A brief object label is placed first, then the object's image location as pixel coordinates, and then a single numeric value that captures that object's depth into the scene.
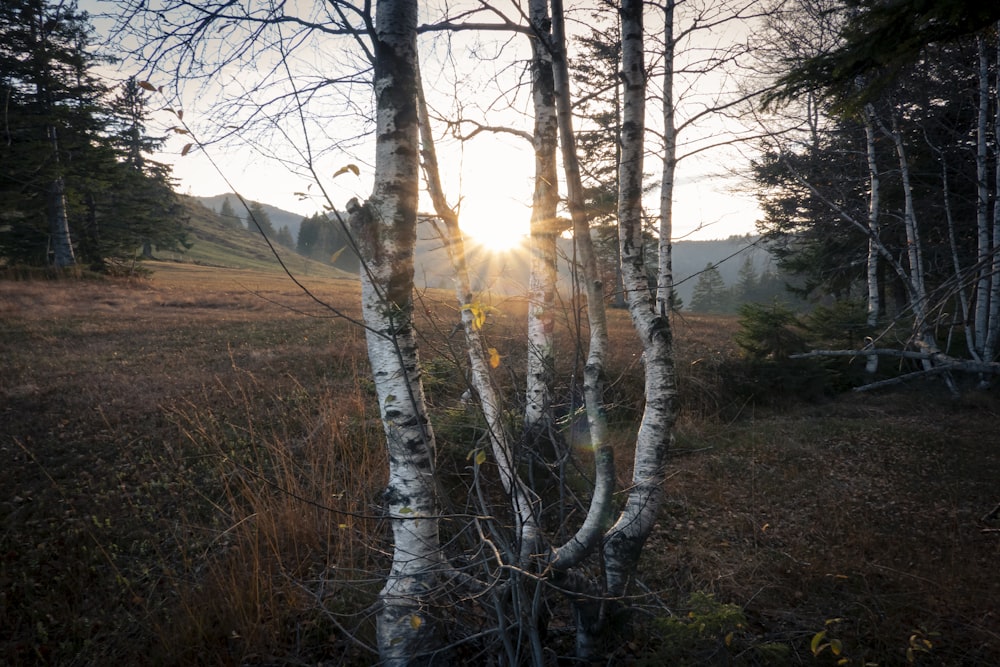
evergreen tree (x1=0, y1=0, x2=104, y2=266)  13.22
